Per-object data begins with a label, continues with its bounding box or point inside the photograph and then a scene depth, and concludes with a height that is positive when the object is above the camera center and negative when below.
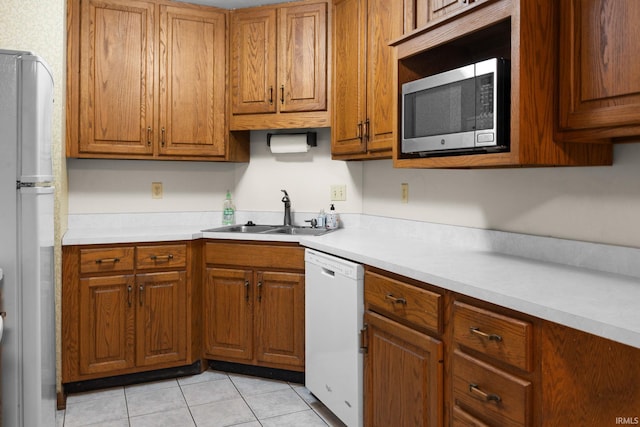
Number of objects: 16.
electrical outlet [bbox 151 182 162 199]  3.40 +0.10
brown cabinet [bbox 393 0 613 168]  1.57 +0.39
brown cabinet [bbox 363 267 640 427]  1.26 -0.47
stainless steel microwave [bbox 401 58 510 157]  1.67 +0.35
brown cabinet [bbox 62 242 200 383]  2.72 -0.59
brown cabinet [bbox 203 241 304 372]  2.83 -0.58
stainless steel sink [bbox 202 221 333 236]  3.15 -0.16
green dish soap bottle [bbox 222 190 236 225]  3.46 -0.05
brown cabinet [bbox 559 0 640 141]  1.38 +0.40
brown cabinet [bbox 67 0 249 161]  2.92 +0.76
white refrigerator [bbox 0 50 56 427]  1.58 -0.10
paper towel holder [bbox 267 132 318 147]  3.27 +0.44
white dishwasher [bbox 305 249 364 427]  2.16 -0.61
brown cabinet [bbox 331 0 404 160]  2.46 +0.68
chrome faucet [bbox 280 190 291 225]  3.34 -0.03
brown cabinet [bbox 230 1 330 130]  3.03 +0.86
